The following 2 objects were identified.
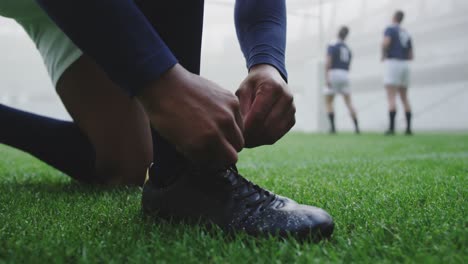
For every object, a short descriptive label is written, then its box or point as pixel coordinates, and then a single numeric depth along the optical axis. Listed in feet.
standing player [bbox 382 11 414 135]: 16.34
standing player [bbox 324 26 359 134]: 19.52
